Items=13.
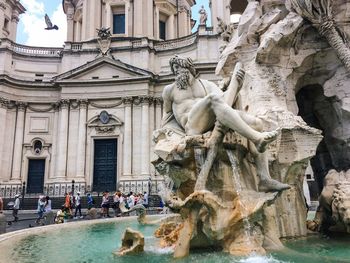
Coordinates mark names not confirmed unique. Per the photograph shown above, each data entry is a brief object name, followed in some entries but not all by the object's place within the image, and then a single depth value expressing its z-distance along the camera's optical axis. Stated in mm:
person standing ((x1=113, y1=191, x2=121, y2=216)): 16866
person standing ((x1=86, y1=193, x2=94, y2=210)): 19630
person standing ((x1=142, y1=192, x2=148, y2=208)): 18047
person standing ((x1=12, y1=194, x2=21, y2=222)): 15201
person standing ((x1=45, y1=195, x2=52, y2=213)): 13932
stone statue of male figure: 4402
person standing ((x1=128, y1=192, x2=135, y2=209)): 17062
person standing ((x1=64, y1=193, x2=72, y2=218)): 14805
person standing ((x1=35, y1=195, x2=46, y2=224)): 14350
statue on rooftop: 27797
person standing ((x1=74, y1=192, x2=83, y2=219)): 16675
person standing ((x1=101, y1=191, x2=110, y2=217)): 15114
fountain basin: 4152
